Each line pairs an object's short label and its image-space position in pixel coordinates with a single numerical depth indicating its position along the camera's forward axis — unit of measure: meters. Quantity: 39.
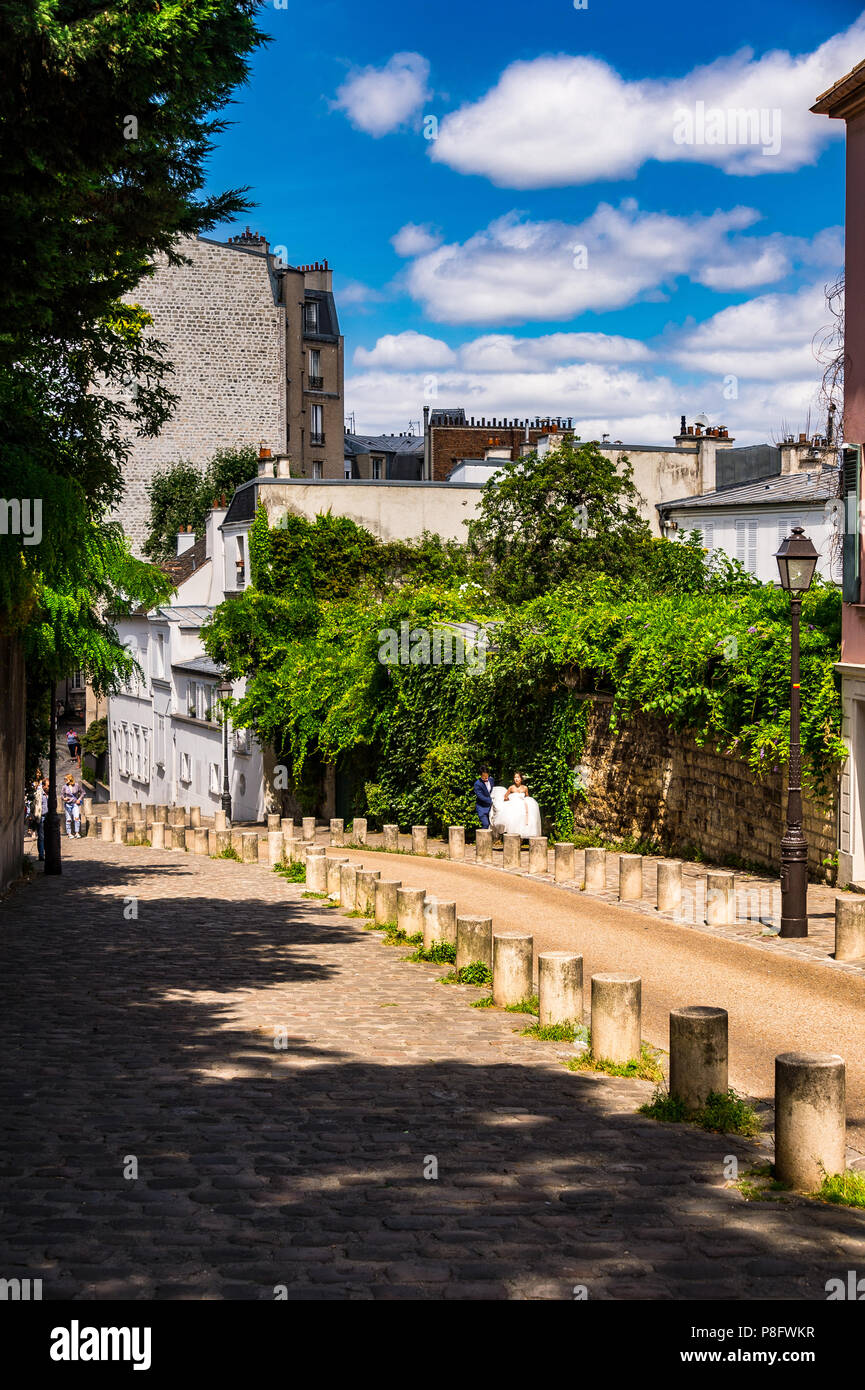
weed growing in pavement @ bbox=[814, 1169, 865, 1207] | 5.93
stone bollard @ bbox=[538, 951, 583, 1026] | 9.41
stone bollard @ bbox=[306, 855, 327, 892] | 18.86
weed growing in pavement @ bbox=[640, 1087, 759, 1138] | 7.09
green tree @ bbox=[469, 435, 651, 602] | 32.91
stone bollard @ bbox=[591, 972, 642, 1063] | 8.37
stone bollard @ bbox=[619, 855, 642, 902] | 17.00
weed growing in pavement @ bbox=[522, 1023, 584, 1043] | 9.33
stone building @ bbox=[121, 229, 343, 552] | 60.22
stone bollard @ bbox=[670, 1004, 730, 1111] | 7.27
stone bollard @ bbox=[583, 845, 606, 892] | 17.70
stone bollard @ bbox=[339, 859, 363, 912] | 16.77
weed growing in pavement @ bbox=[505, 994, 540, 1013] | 10.37
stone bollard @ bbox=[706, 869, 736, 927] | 14.65
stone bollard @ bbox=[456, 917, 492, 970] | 11.66
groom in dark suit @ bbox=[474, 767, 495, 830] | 25.94
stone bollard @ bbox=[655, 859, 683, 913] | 15.74
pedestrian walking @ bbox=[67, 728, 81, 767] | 60.50
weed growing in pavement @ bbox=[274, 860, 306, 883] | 21.08
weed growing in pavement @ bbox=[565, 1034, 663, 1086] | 8.26
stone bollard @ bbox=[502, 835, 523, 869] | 21.31
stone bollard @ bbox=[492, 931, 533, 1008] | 10.40
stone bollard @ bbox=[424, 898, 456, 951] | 13.12
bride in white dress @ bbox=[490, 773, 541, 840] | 22.86
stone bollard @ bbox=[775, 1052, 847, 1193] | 6.10
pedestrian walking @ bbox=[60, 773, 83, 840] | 38.31
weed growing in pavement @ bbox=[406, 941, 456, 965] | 12.74
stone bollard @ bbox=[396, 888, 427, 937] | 13.93
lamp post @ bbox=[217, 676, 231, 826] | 35.97
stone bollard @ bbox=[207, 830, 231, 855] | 26.50
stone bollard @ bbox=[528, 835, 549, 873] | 20.11
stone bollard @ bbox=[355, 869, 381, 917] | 16.09
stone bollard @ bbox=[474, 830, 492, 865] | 22.14
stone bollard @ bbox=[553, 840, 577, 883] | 18.75
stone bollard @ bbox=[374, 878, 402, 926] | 15.01
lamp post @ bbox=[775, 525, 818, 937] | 13.70
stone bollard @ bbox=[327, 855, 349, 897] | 18.08
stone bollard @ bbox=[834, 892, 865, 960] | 12.28
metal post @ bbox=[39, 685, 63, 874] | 22.17
